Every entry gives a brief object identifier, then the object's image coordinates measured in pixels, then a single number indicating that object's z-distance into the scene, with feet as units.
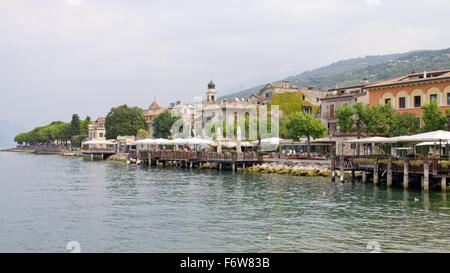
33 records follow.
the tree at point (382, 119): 160.15
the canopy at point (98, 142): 316.72
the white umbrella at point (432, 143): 130.26
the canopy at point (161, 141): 230.36
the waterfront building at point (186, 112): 361.92
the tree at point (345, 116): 170.49
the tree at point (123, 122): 366.22
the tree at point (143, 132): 371.76
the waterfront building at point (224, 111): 314.14
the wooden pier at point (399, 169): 103.35
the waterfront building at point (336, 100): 215.10
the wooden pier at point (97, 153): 320.91
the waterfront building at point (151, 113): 416.13
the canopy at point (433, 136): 108.68
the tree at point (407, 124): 161.38
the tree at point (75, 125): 503.20
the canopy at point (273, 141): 204.85
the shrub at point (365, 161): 123.66
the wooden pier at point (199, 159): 187.73
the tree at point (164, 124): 336.90
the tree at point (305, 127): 185.57
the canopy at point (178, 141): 211.86
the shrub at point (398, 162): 113.35
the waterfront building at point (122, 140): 394.50
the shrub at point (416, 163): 106.33
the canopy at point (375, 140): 128.22
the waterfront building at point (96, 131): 464.24
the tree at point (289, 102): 277.23
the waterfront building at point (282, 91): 299.99
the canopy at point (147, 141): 246.29
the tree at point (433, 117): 142.39
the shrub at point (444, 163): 101.40
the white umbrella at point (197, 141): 206.50
